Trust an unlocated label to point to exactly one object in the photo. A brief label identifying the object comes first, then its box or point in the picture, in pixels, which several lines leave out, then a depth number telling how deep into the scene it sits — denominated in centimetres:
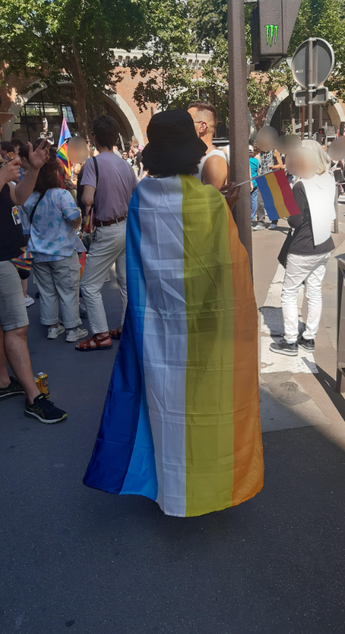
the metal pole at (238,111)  330
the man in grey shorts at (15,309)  341
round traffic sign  625
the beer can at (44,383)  373
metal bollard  338
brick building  2755
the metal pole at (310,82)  625
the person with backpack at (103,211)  452
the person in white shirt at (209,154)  324
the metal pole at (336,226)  1013
